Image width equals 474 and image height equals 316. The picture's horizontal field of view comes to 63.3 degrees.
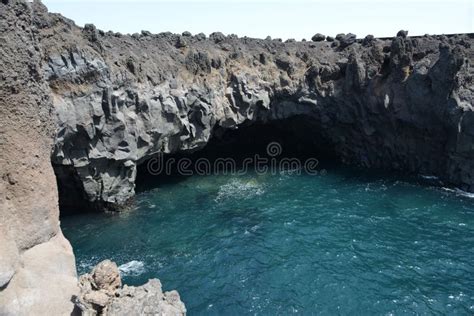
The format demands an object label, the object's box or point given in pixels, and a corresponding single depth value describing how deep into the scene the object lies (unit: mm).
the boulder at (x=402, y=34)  43741
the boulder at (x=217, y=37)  44562
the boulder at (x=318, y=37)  51406
